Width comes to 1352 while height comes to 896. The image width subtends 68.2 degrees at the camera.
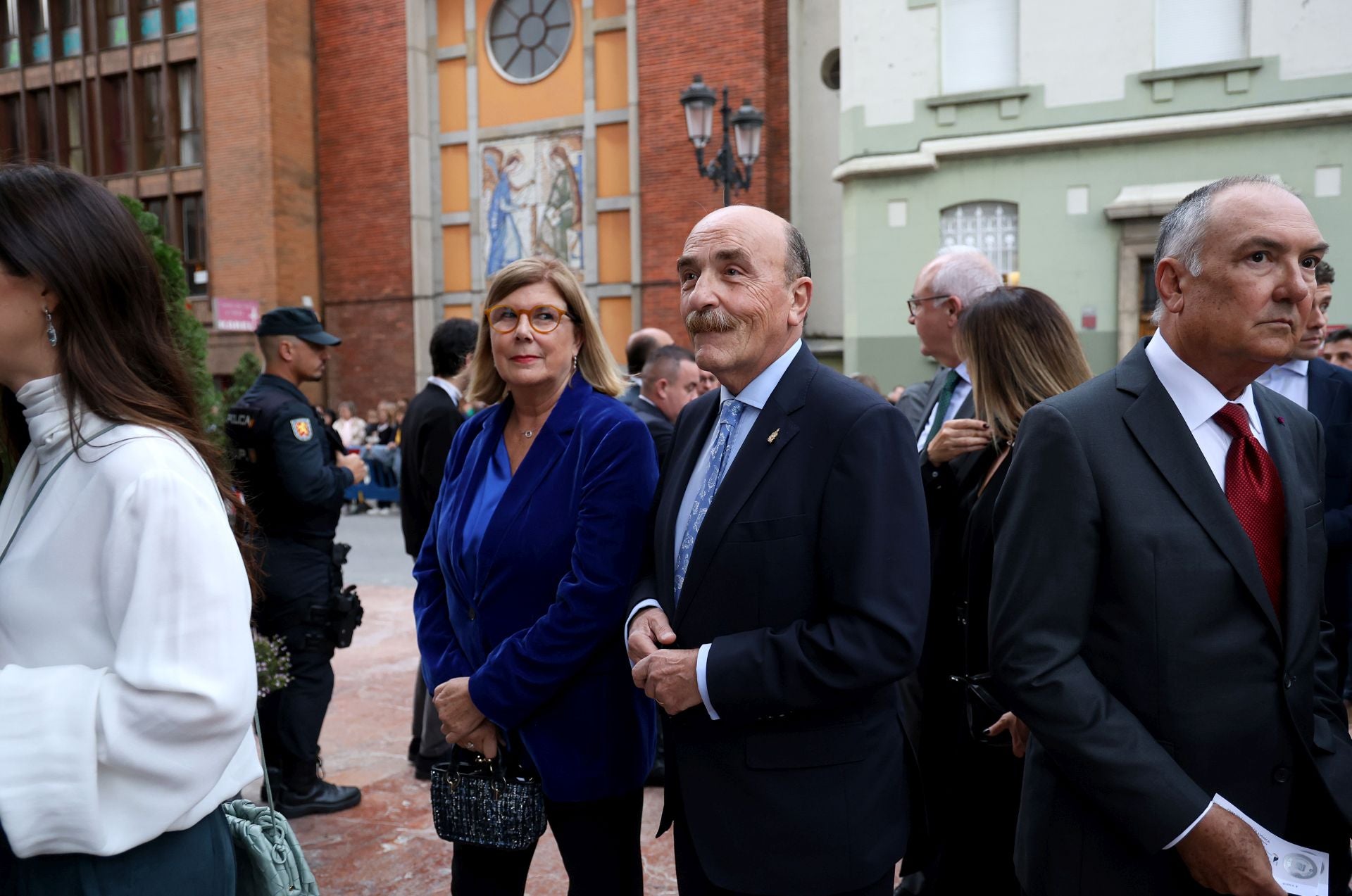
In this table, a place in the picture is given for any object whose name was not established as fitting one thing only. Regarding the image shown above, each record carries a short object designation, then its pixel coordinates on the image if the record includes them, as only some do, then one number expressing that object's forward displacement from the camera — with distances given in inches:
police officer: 167.3
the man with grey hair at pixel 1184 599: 69.6
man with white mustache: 78.1
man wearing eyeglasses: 141.3
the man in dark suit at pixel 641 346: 235.9
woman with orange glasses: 98.6
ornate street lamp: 441.1
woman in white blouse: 55.1
